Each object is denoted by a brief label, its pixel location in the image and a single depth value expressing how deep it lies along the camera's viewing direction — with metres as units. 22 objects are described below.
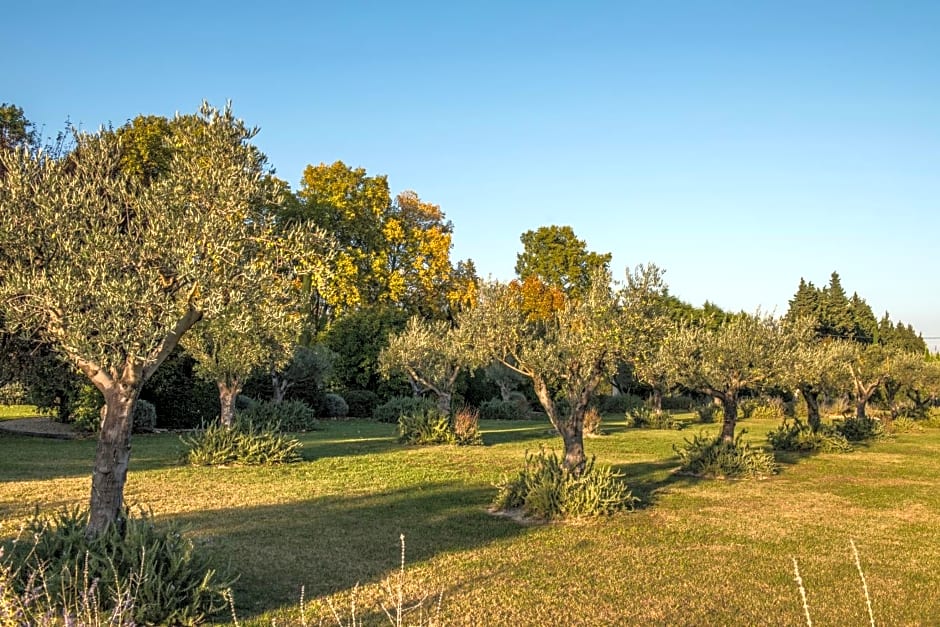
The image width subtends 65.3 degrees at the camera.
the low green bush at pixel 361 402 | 44.19
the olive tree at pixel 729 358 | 23.08
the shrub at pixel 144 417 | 29.23
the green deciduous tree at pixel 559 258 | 70.44
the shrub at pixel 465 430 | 28.30
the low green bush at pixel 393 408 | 39.09
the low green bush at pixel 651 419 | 40.03
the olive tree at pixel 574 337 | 16.03
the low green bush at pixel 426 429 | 28.11
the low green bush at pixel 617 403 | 52.09
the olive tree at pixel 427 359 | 32.28
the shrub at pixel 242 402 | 34.75
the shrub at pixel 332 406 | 42.31
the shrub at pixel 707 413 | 45.41
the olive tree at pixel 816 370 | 24.22
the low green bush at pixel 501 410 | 46.59
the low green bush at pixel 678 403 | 57.59
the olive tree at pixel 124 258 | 8.49
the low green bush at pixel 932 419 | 43.06
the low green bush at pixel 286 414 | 28.97
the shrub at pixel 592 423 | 34.31
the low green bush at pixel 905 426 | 39.41
